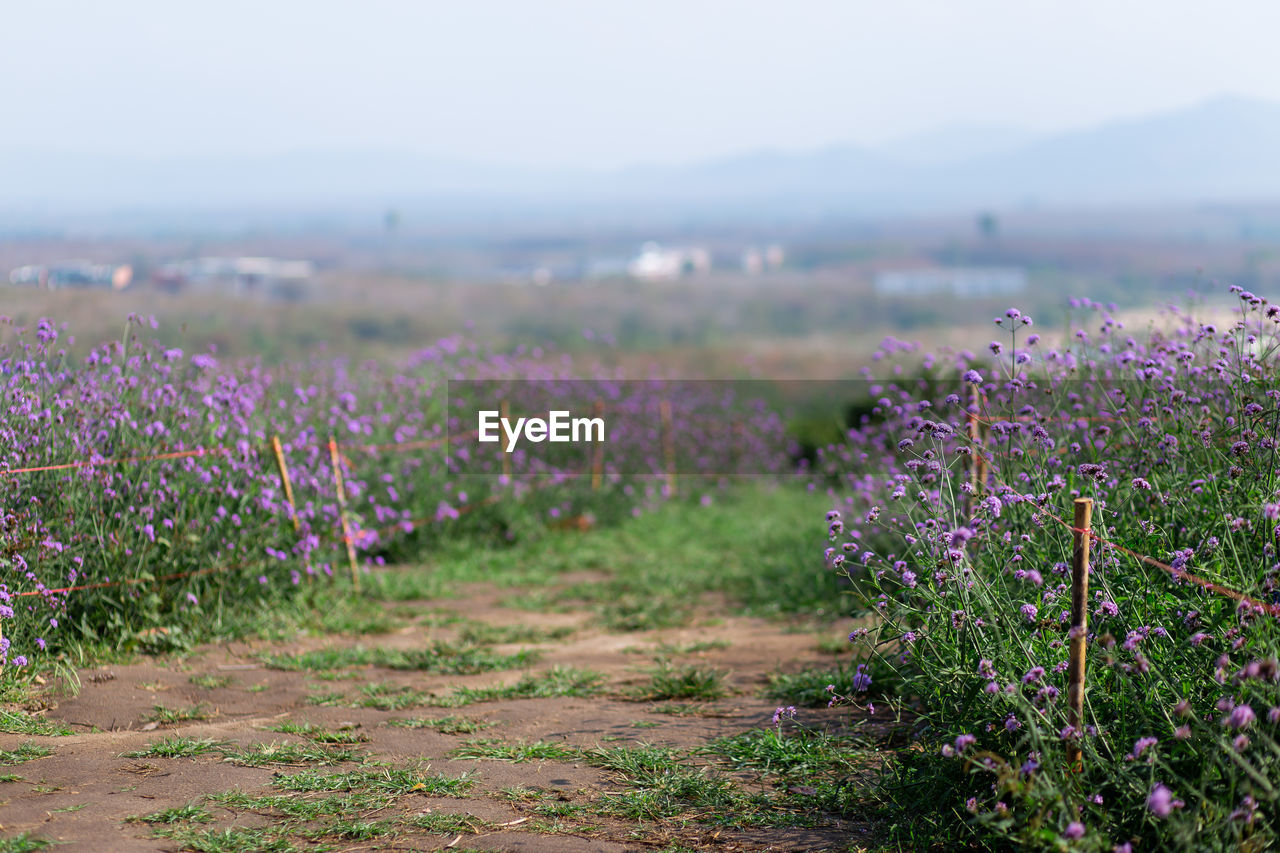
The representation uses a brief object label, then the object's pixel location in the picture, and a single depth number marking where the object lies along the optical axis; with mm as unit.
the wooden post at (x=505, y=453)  10227
